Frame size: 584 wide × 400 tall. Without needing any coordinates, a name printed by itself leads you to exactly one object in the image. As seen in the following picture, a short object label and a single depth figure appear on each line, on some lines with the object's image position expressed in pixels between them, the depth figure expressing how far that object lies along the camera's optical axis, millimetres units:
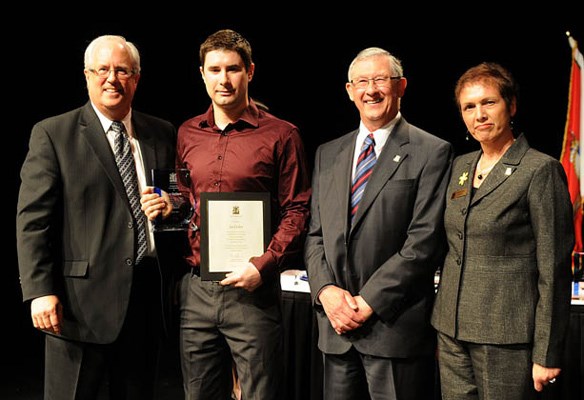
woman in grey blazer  2104
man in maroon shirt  2477
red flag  5543
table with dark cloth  3467
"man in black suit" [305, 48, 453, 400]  2318
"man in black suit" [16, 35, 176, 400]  2408
